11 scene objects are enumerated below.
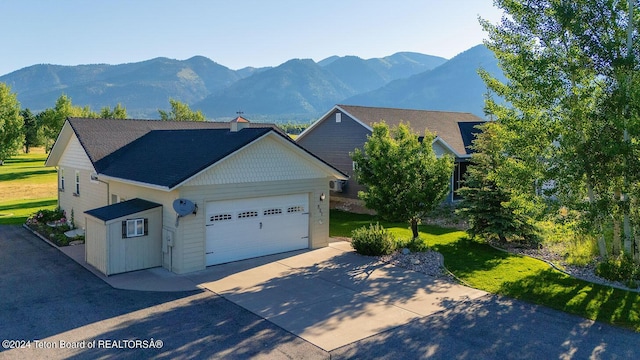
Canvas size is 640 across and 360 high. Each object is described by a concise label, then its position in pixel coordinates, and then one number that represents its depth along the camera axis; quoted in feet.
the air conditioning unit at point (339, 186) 89.30
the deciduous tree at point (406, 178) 49.57
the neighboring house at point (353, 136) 85.40
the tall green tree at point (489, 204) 53.78
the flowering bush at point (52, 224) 54.83
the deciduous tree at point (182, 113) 213.05
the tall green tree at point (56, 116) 173.06
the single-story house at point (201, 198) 42.22
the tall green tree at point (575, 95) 39.60
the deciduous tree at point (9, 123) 146.51
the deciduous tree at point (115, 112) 193.24
